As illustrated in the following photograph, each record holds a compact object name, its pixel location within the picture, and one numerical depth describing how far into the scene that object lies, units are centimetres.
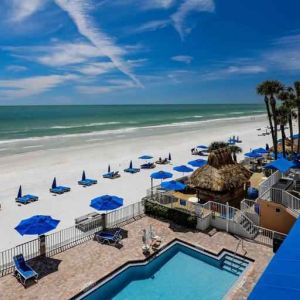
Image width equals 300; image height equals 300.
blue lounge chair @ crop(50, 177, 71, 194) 2191
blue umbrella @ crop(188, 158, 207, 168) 2457
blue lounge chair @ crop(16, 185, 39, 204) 1992
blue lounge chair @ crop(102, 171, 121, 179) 2614
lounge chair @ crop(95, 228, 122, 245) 1384
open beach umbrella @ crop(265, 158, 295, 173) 1578
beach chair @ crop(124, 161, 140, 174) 2807
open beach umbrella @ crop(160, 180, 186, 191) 1745
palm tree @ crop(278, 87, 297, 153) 2719
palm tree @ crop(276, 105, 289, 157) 2721
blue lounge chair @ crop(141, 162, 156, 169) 2988
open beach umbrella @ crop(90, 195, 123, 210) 1470
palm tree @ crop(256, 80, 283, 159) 2655
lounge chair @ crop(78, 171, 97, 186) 2400
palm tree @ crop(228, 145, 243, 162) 2725
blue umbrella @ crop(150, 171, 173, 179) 2011
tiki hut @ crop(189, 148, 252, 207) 1752
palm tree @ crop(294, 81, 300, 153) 2483
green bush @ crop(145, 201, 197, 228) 1548
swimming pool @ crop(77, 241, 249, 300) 1091
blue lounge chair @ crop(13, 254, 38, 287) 1088
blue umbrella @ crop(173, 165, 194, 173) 2256
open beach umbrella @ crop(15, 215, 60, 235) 1221
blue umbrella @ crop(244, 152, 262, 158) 2950
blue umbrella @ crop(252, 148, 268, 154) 2988
